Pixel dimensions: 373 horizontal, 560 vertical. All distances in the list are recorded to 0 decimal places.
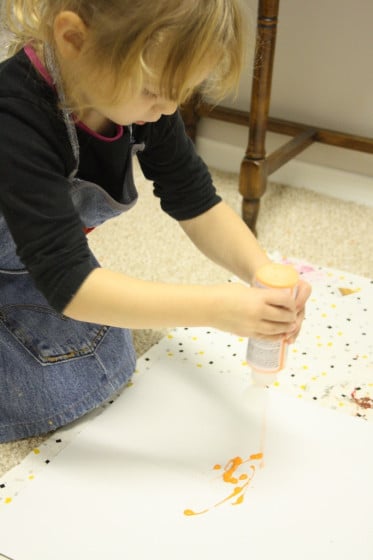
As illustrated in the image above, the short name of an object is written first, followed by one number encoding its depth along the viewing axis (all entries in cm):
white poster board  67
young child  59
